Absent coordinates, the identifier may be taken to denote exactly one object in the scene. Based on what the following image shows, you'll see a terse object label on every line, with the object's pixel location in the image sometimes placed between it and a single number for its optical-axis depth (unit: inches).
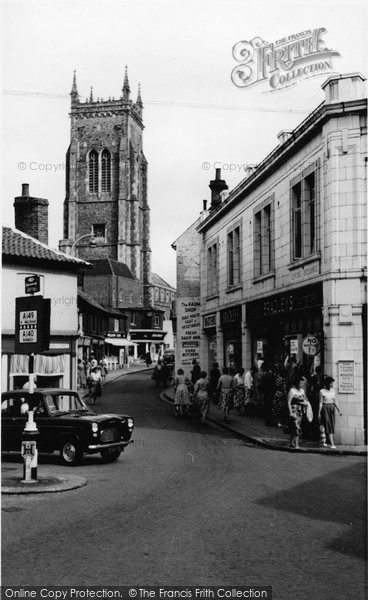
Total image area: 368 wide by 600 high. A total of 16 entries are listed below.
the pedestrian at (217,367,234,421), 890.7
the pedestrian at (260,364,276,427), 820.6
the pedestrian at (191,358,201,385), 1129.9
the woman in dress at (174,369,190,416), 954.7
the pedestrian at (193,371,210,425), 888.9
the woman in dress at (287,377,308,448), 637.9
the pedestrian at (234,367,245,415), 981.2
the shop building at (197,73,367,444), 681.6
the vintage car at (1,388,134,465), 558.6
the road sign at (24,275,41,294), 448.4
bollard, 465.1
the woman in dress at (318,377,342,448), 650.8
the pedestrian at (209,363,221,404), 1146.7
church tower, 3858.3
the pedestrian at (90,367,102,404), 996.6
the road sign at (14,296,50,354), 439.2
